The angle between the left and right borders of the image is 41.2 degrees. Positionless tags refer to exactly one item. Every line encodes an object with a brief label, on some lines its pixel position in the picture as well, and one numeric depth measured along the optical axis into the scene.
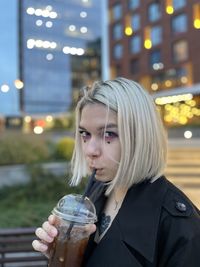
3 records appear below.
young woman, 0.56
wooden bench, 1.74
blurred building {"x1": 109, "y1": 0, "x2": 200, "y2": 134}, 15.67
